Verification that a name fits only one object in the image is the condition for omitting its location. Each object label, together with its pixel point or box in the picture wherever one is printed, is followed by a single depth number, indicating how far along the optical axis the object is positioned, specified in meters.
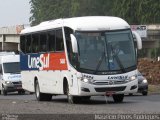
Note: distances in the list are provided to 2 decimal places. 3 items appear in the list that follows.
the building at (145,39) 103.12
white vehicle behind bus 47.16
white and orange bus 26.48
